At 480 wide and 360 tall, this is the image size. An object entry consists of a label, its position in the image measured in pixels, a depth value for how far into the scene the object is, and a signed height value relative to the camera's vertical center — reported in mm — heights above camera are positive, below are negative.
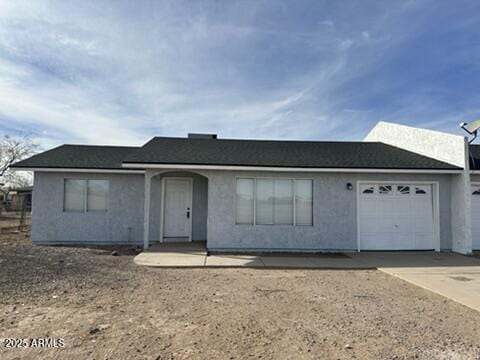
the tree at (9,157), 30250 +4391
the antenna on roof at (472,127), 10742 +2827
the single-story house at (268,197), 10016 +102
